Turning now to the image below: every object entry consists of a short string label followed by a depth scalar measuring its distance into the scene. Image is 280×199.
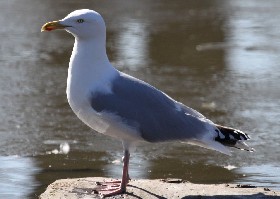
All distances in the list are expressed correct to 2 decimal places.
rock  9.82
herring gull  9.80
